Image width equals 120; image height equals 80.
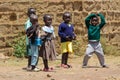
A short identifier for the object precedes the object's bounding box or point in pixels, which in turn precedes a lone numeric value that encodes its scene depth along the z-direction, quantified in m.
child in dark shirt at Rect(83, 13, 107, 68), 14.18
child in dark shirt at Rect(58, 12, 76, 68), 14.13
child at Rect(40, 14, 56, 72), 13.09
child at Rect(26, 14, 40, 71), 12.99
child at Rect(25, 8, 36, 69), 13.59
